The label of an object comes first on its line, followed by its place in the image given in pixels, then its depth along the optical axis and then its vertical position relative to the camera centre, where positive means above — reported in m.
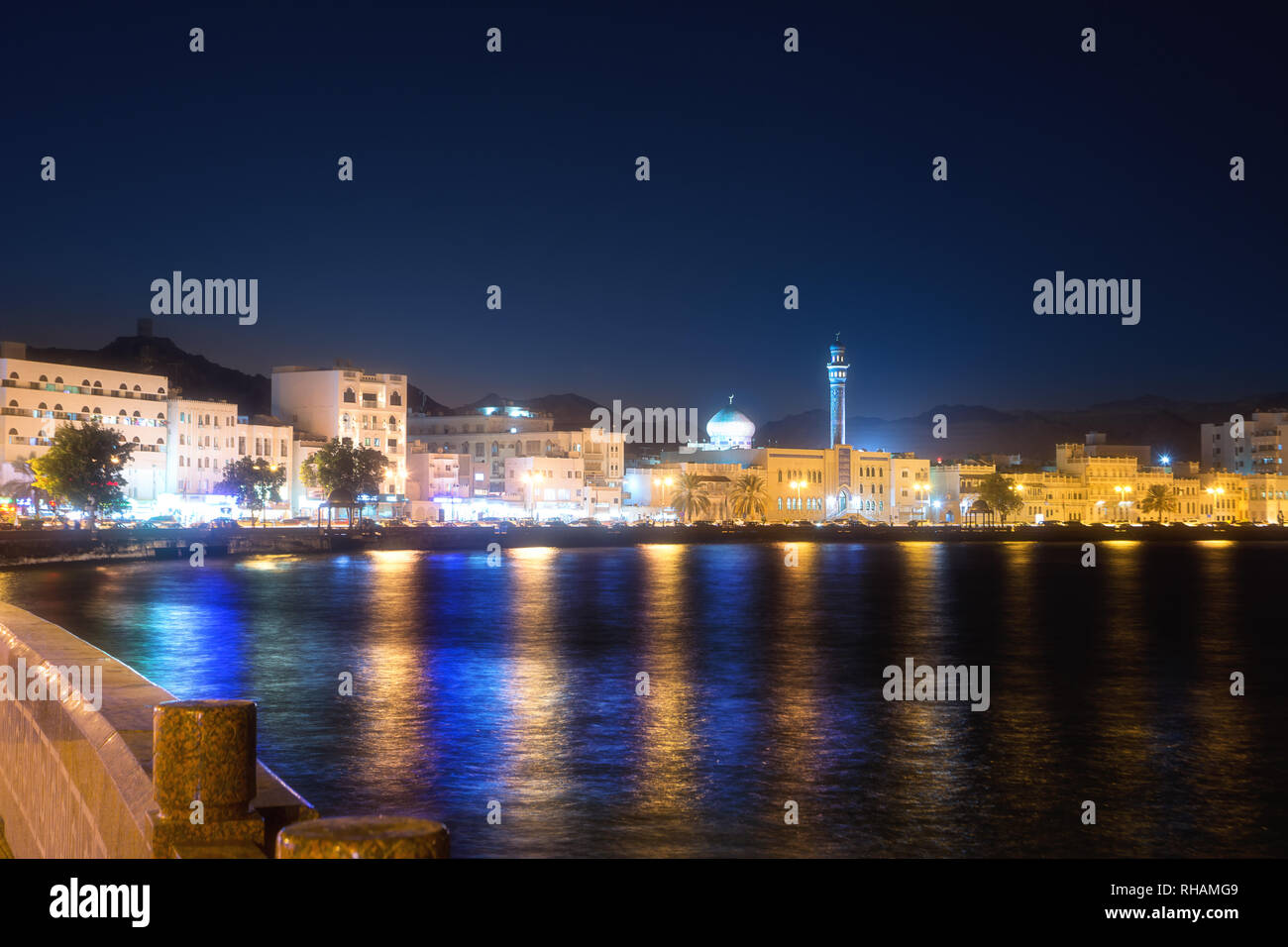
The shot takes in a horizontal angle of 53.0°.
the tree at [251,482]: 111.81 +2.34
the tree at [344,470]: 116.19 +3.54
